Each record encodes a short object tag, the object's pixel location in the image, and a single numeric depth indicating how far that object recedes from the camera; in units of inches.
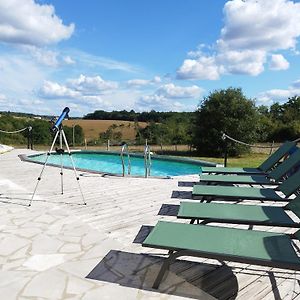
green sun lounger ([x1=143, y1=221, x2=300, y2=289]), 94.5
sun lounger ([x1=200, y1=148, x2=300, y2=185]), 215.8
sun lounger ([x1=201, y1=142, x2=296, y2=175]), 256.6
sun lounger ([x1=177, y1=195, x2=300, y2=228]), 129.0
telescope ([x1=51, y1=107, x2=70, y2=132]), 219.0
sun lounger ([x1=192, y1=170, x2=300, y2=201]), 172.3
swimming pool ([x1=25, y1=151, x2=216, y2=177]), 542.7
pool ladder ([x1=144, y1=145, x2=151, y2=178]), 332.2
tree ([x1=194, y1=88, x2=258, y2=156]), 789.9
